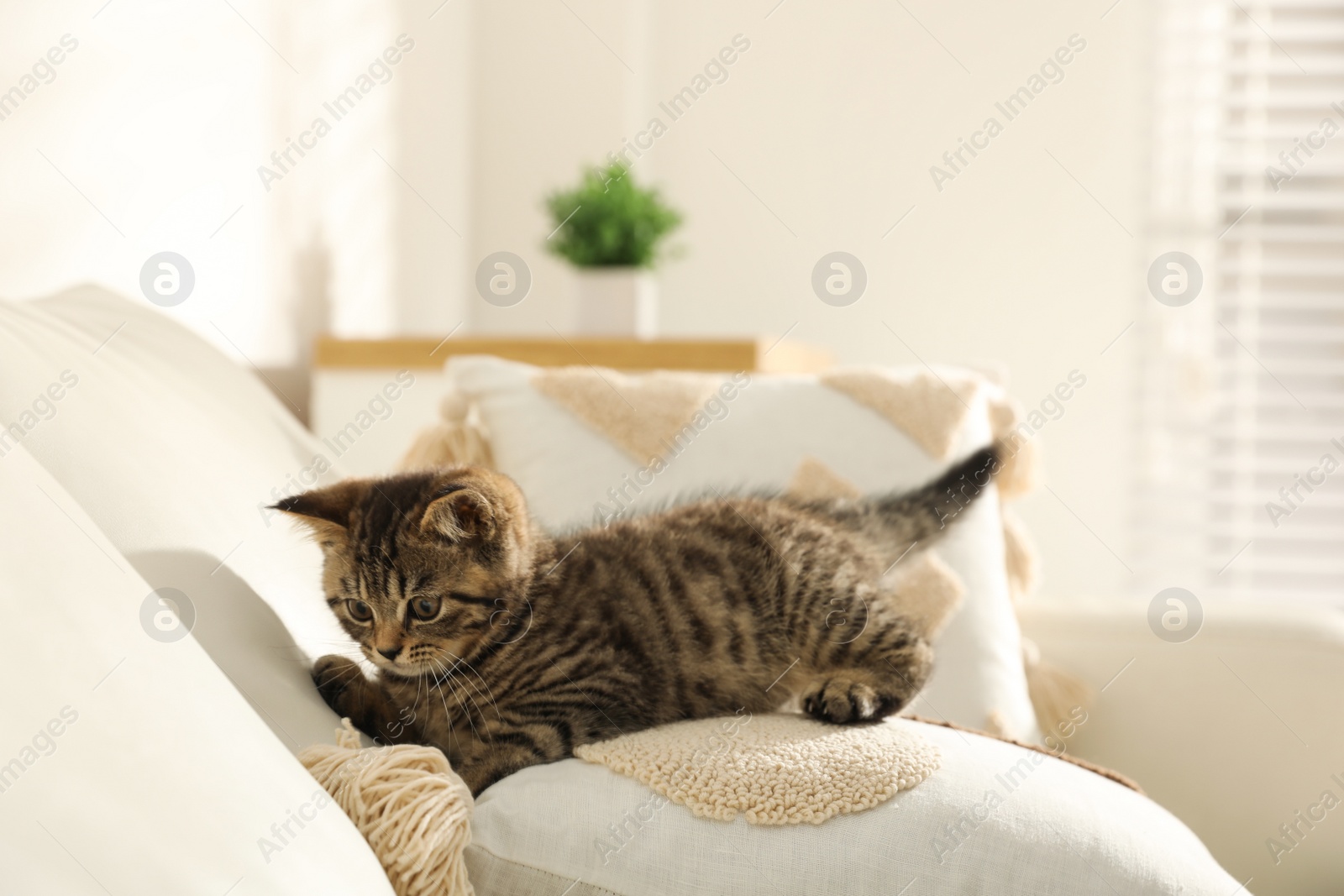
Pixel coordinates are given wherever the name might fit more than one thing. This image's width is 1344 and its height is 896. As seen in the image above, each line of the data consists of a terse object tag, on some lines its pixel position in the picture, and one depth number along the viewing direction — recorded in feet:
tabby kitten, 2.97
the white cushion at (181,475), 2.66
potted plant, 7.39
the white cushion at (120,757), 1.71
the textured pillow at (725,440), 4.58
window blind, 8.82
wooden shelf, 6.29
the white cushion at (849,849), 2.41
